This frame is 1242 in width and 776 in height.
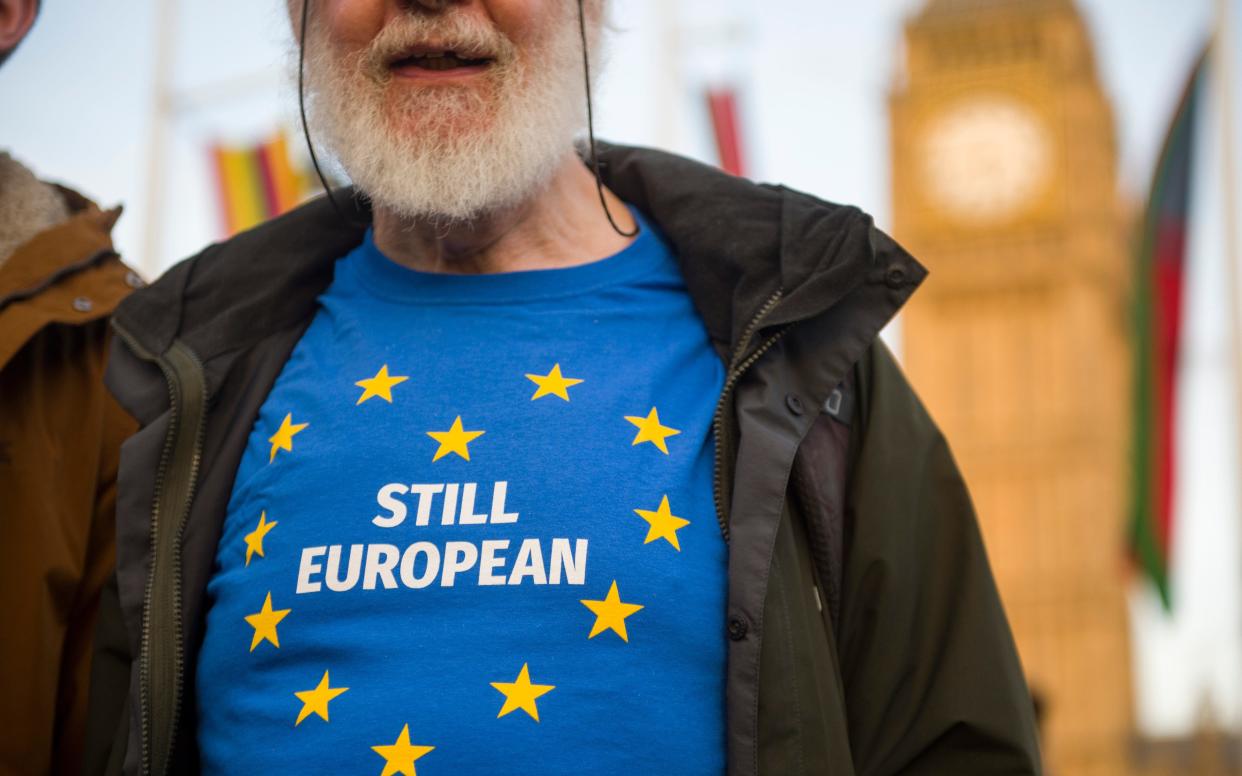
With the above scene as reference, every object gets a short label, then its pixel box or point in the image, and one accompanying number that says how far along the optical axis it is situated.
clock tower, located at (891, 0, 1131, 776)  37.81
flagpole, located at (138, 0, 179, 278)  11.45
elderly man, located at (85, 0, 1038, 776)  1.88
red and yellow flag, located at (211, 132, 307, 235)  10.23
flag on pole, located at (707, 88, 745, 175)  10.09
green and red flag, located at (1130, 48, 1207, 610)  9.33
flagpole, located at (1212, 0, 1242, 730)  10.99
